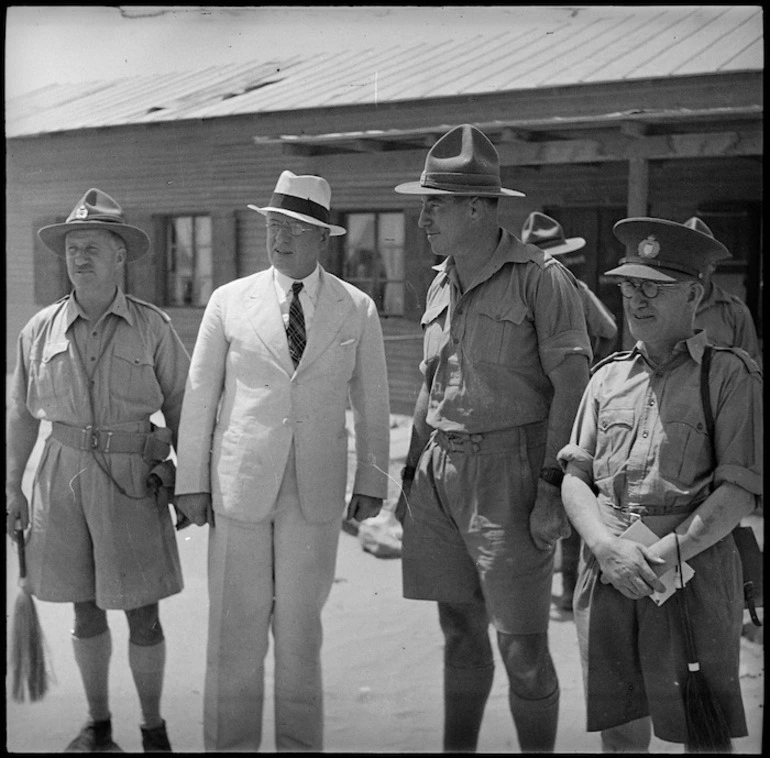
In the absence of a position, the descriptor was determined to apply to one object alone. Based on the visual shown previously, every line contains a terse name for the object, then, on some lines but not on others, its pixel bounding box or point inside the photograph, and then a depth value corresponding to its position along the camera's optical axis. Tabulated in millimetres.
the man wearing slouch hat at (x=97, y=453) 3303
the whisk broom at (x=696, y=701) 2723
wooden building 3697
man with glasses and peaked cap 2680
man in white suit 3119
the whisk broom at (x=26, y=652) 3469
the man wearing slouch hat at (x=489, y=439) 2969
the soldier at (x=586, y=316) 4830
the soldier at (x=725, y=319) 4609
